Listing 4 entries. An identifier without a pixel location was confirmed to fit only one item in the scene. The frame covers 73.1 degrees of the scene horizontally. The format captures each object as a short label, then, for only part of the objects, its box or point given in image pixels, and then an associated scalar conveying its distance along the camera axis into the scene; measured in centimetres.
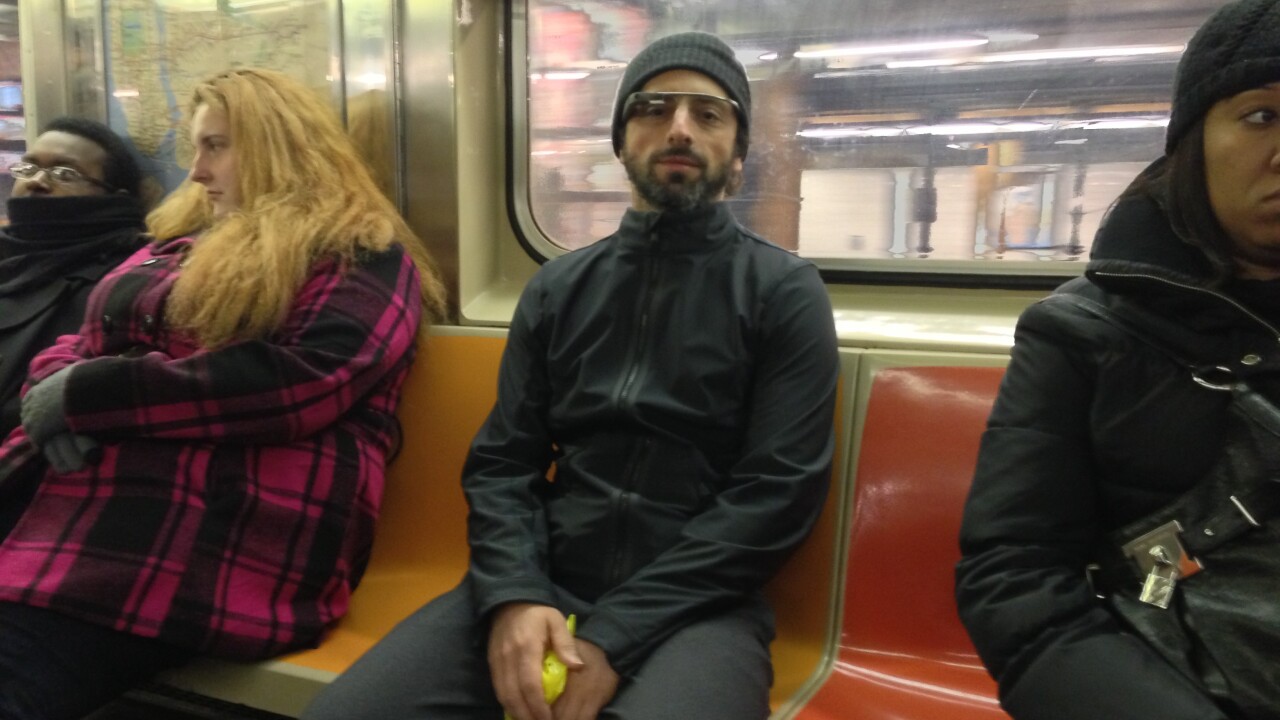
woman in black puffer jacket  108
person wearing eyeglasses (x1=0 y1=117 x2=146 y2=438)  239
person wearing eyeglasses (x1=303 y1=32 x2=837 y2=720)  143
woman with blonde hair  170
